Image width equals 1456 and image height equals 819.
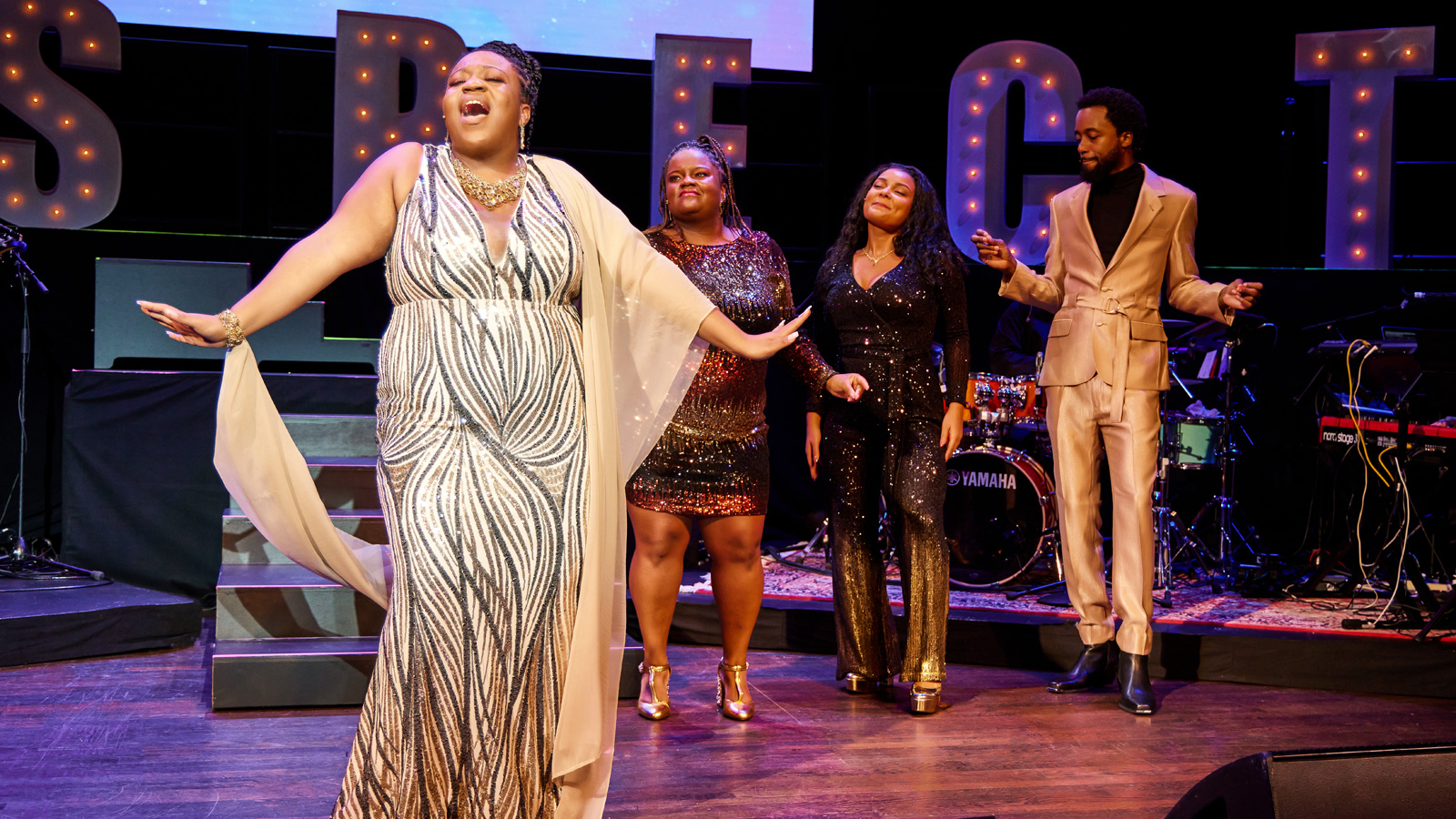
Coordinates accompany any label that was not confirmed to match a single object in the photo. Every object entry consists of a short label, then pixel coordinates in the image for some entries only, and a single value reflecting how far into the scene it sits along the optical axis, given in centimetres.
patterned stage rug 475
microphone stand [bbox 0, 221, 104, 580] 522
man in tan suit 394
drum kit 593
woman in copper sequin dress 363
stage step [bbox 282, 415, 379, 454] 510
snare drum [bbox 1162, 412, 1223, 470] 626
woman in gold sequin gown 217
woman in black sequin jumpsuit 380
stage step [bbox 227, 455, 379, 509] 462
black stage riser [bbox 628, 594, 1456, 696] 424
